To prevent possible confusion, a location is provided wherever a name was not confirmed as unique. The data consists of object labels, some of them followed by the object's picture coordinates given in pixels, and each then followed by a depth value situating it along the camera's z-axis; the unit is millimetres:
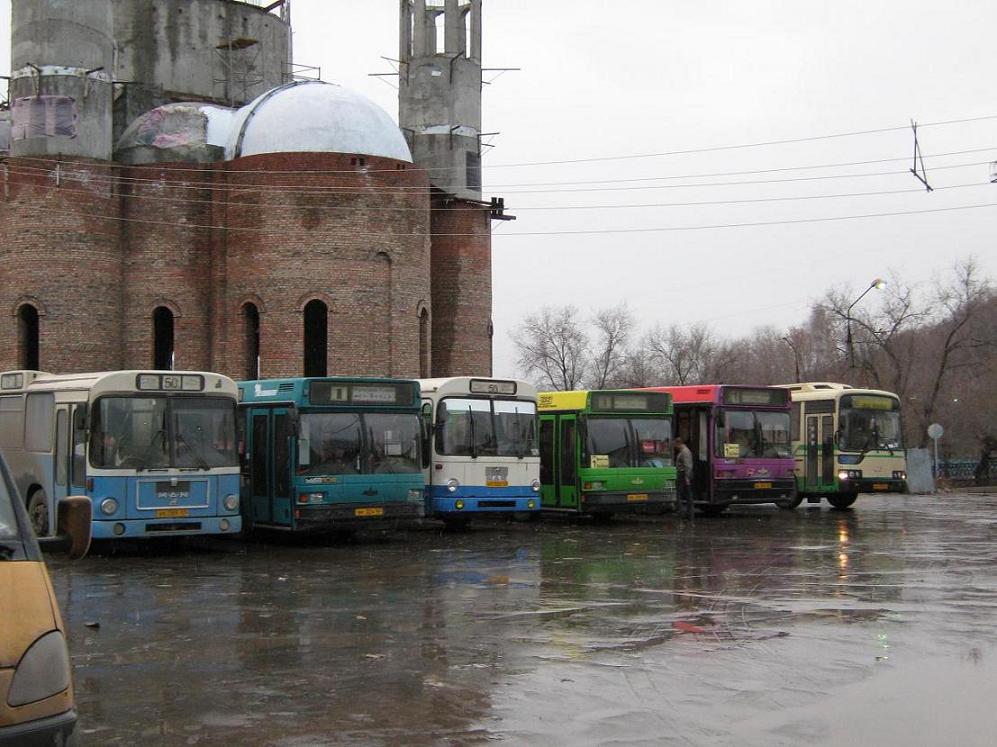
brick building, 37000
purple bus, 26344
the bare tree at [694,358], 95375
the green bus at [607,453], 24156
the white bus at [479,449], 21922
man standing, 25375
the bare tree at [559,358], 89250
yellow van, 4625
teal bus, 19406
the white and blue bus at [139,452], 17797
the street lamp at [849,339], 46000
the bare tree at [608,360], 89562
